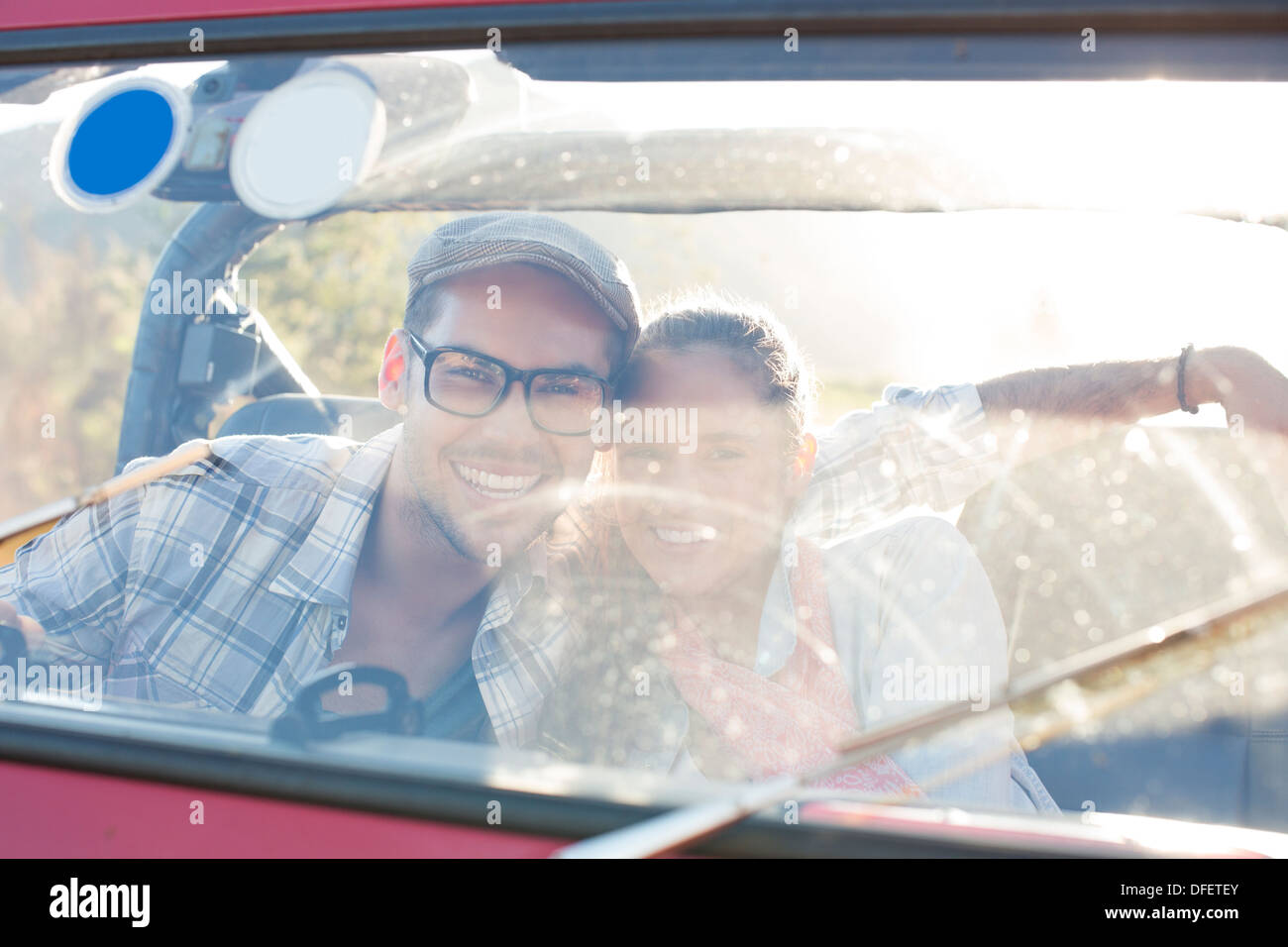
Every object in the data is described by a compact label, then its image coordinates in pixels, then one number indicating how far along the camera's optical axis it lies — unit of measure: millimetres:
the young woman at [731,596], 1312
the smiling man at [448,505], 1439
